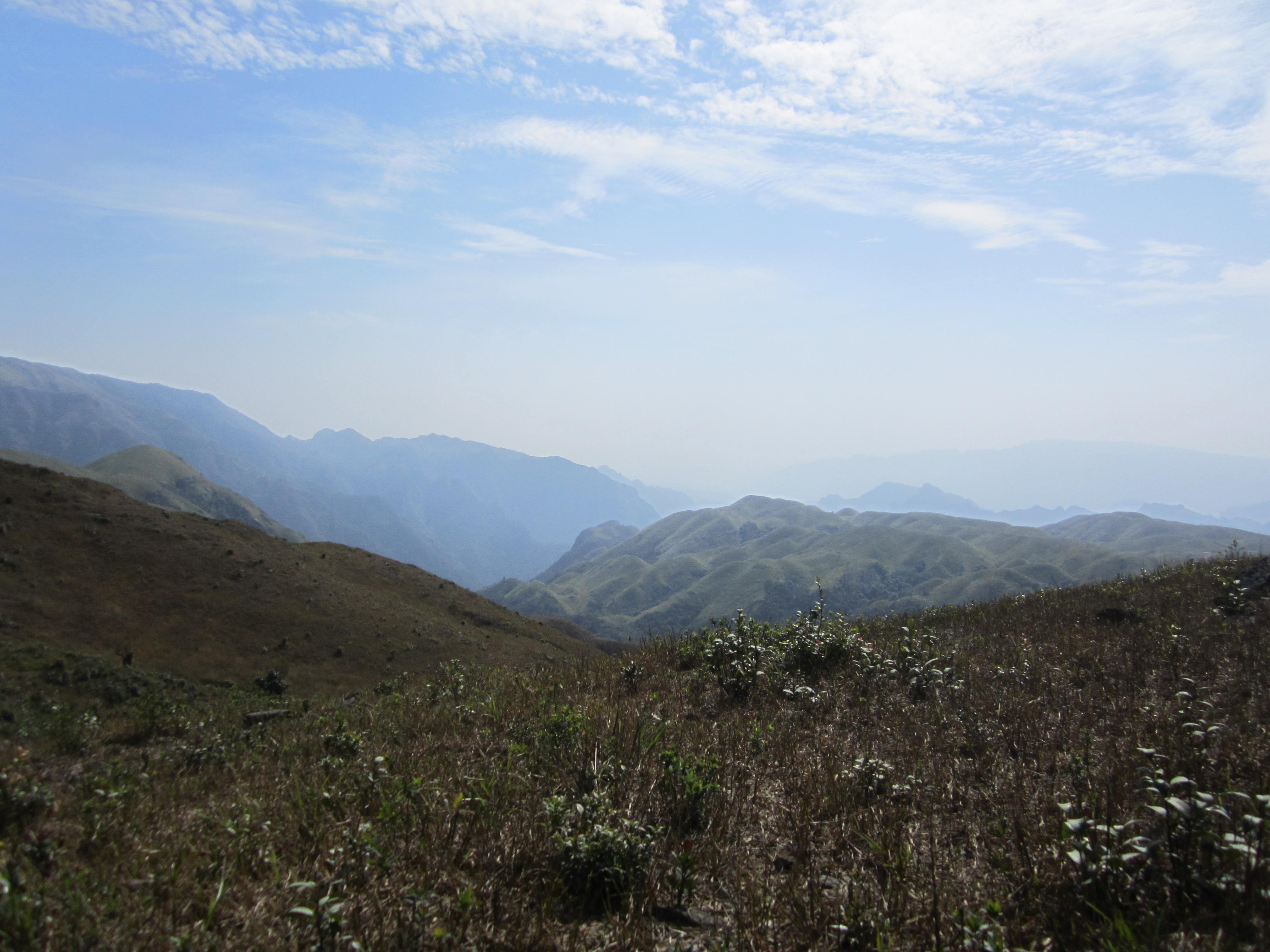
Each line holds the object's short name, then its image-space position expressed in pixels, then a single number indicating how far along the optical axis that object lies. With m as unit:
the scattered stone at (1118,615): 10.16
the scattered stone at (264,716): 12.77
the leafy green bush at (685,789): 4.01
